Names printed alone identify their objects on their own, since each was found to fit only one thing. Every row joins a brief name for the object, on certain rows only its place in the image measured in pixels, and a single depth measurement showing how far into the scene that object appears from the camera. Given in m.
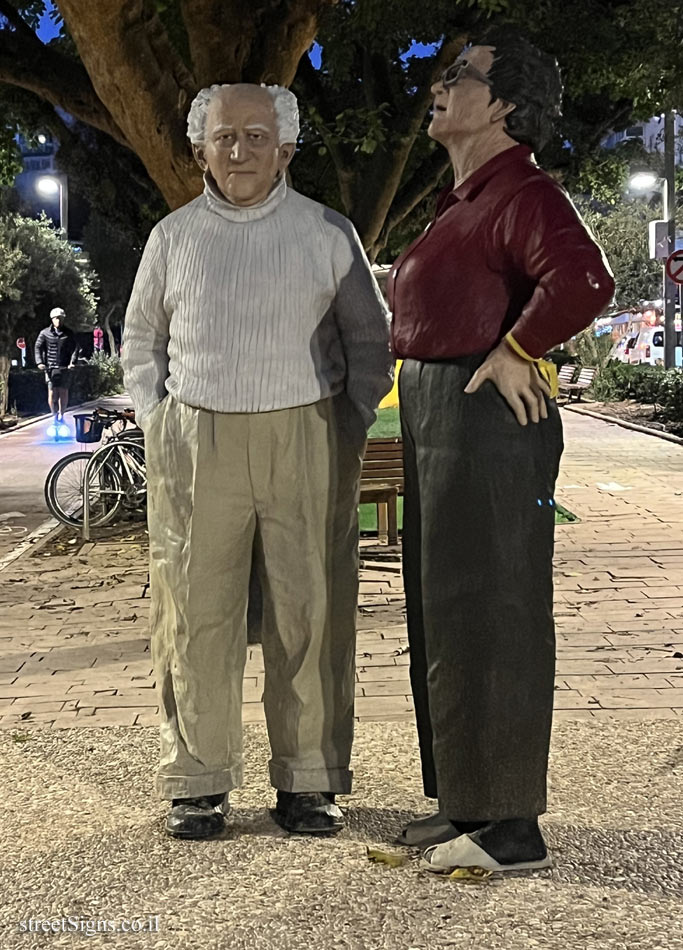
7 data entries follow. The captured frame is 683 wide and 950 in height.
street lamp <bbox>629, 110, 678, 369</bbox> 23.39
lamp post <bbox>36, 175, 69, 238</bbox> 33.94
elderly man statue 3.52
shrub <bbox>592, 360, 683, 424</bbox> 20.58
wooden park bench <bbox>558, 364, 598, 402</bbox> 29.03
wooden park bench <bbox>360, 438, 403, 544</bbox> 8.56
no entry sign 17.67
